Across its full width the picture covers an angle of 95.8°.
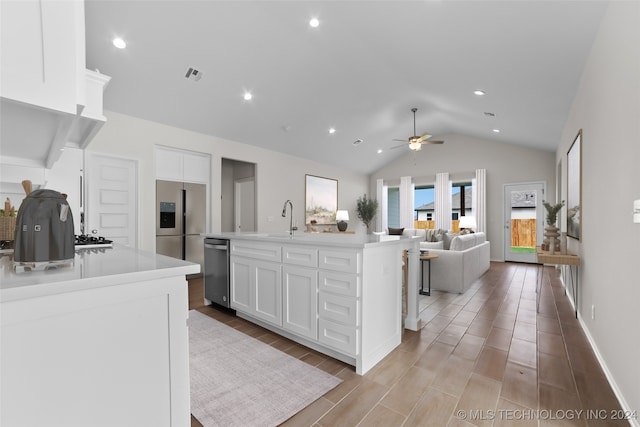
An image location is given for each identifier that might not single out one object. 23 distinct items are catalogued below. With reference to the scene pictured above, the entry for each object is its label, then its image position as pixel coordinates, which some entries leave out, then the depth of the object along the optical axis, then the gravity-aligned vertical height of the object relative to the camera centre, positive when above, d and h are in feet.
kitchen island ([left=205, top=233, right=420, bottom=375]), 6.85 -2.12
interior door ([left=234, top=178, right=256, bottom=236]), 20.68 +0.65
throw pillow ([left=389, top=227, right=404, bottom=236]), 24.26 -1.51
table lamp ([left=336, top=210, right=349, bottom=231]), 24.63 -0.15
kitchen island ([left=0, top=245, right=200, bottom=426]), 2.43 -1.26
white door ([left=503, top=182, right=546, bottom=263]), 23.56 -0.57
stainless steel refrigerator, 15.56 -0.29
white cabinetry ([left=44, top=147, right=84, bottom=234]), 8.13 +1.08
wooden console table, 10.14 -1.68
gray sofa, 13.93 -2.51
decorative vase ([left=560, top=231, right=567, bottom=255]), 12.38 -1.38
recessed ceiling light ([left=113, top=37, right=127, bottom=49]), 10.20 +6.12
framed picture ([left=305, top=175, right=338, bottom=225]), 24.52 +1.22
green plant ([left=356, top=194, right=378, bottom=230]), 30.40 +0.34
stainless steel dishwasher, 10.80 -2.24
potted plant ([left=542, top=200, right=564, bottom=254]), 11.32 -0.83
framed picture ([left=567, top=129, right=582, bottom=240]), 10.25 +0.98
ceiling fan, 18.63 +4.67
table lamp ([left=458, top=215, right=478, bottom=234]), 22.68 -0.79
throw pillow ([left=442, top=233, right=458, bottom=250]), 16.38 -1.59
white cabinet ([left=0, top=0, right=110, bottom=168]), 2.60 +1.47
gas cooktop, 6.33 -0.67
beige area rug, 5.48 -3.79
